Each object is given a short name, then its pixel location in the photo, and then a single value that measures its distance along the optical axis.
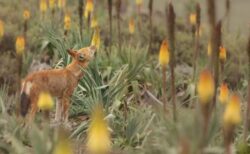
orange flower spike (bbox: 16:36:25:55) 10.07
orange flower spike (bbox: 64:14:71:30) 17.12
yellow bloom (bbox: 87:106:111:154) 4.68
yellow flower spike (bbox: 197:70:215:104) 5.68
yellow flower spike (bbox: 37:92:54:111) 6.94
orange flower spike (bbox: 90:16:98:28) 16.59
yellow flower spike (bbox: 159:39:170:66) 9.16
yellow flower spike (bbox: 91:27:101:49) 14.00
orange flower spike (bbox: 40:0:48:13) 19.60
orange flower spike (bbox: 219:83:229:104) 9.49
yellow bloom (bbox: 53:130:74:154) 4.91
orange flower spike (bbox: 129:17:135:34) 17.97
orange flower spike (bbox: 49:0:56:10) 19.06
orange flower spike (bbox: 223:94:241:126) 5.58
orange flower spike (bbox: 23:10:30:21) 14.73
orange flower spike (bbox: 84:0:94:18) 16.22
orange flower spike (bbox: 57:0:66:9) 19.46
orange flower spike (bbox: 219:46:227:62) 11.27
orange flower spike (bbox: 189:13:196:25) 17.40
